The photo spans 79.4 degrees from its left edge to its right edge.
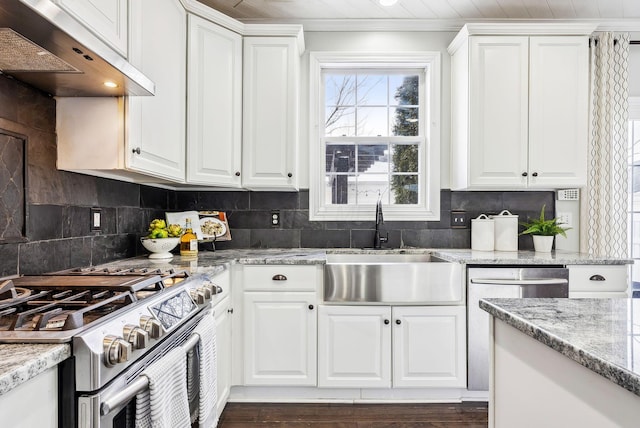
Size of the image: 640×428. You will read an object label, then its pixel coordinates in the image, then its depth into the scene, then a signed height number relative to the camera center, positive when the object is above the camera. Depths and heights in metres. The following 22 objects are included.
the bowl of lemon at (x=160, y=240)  2.27 -0.17
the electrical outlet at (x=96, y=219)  1.99 -0.04
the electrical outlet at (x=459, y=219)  3.00 -0.04
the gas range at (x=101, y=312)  0.86 -0.28
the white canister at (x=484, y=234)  2.78 -0.15
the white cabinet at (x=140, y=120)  1.69 +0.43
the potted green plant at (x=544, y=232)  2.71 -0.13
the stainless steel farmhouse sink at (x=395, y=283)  2.30 -0.42
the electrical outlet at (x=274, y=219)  3.00 -0.05
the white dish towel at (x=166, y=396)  0.99 -0.50
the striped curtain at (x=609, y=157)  2.85 +0.43
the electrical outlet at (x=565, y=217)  2.98 -0.02
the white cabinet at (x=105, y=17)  1.33 +0.73
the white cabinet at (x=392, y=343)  2.32 -0.78
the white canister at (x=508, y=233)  2.78 -0.14
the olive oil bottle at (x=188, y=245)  2.48 -0.21
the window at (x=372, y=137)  3.08 +0.61
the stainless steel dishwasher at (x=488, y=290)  2.29 -0.45
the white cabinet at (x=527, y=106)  2.64 +0.75
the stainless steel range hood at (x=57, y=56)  0.98 +0.50
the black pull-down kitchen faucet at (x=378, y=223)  2.87 -0.07
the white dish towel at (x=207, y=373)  1.39 -0.61
